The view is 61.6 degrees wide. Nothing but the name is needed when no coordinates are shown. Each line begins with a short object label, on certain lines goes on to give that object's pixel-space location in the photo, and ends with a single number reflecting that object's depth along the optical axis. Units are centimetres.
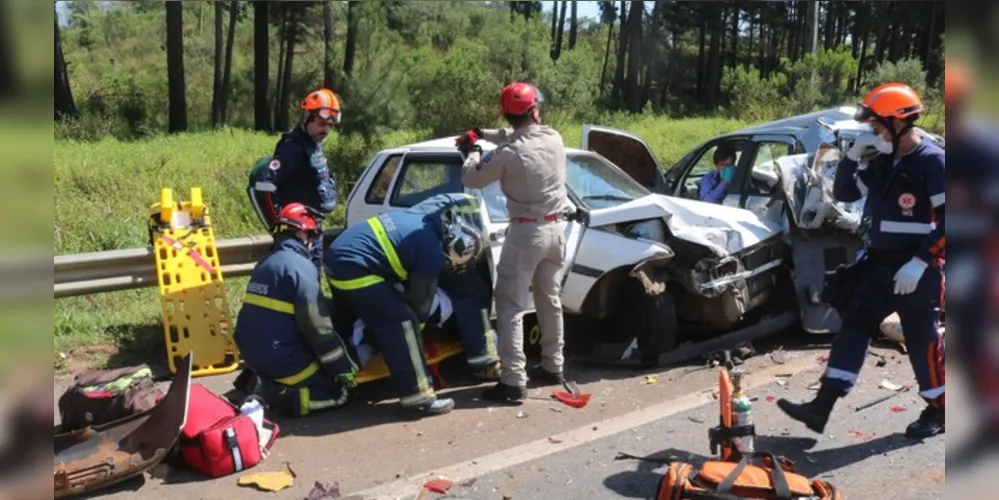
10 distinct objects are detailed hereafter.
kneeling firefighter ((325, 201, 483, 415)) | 529
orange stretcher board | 562
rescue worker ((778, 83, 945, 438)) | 447
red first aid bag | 450
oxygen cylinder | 402
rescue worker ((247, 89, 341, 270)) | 612
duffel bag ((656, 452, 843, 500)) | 356
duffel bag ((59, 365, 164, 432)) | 447
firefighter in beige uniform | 550
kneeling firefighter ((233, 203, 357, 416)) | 518
